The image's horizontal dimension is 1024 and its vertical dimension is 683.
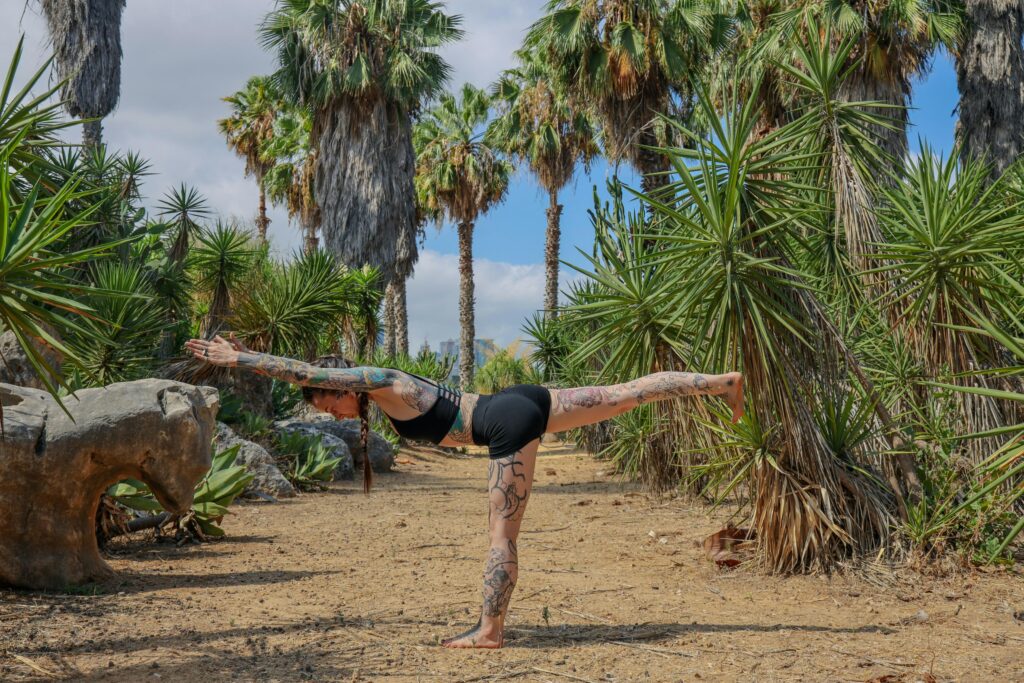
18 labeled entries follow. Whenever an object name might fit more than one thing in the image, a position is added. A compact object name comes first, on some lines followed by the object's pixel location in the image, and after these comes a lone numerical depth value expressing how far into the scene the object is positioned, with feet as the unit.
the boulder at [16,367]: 25.70
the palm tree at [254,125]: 103.55
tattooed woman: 13.64
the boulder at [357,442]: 45.75
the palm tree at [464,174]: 89.56
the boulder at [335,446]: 41.63
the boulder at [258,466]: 33.58
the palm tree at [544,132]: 79.56
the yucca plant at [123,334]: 34.96
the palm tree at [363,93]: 69.97
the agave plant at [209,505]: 23.06
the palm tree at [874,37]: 51.06
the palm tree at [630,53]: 51.90
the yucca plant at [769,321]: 16.90
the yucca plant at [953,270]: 17.85
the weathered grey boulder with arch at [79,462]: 16.74
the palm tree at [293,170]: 94.94
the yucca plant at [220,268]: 46.03
